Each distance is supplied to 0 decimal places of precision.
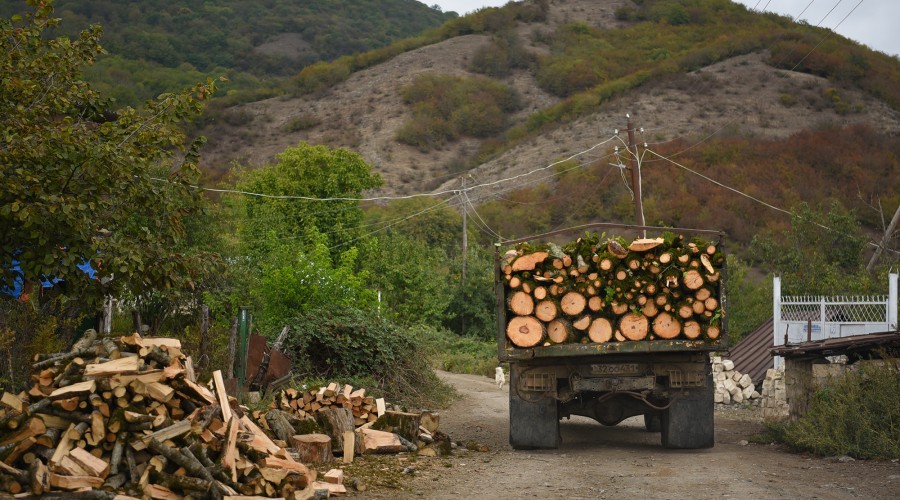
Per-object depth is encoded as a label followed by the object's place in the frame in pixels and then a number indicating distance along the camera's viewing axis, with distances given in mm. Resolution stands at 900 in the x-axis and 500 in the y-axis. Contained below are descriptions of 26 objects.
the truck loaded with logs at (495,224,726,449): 11148
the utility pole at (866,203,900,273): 27138
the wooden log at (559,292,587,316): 11203
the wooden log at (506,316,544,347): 11219
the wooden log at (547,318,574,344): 11203
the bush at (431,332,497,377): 29406
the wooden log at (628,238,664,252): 11125
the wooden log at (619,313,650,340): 11125
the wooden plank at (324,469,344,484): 8461
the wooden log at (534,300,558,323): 11227
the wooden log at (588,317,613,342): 11148
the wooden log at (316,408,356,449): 10742
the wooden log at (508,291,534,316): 11281
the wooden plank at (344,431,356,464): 10289
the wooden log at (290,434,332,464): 9938
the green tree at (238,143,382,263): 43219
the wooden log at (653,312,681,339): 11156
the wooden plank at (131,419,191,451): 7242
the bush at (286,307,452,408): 16656
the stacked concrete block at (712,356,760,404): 19109
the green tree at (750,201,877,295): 28745
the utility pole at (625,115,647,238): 29531
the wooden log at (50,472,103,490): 6742
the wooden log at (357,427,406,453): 10914
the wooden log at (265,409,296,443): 10094
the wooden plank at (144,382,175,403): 7785
